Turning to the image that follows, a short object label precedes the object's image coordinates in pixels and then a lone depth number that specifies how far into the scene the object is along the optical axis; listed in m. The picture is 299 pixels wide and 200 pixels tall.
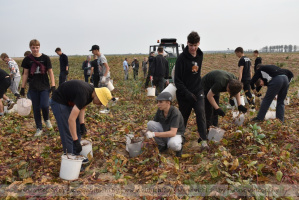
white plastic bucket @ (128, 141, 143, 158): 3.56
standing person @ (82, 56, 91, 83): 9.93
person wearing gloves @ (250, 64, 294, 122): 4.52
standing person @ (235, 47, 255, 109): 5.93
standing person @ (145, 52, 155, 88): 10.60
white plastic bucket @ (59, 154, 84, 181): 2.88
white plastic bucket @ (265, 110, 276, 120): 5.07
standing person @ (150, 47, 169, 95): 7.68
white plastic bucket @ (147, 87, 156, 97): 8.45
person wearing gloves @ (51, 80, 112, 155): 2.75
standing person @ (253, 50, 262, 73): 7.30
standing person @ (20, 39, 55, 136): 4.19
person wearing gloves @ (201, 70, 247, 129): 3.49
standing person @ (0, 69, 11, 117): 5.35
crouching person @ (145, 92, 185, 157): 3.29
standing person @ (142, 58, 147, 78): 15.35
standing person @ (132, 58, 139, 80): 15.17
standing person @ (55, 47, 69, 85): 8.10
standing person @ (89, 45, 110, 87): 6.09
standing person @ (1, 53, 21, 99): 6.32
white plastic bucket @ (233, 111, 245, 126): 4.47
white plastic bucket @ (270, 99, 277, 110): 5.81
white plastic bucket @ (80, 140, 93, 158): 3.44
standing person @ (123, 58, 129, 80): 15.04
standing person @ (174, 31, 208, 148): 3.50
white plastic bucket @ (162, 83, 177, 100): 3.78
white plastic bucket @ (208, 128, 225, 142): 3.86
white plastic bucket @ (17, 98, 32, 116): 4.53
